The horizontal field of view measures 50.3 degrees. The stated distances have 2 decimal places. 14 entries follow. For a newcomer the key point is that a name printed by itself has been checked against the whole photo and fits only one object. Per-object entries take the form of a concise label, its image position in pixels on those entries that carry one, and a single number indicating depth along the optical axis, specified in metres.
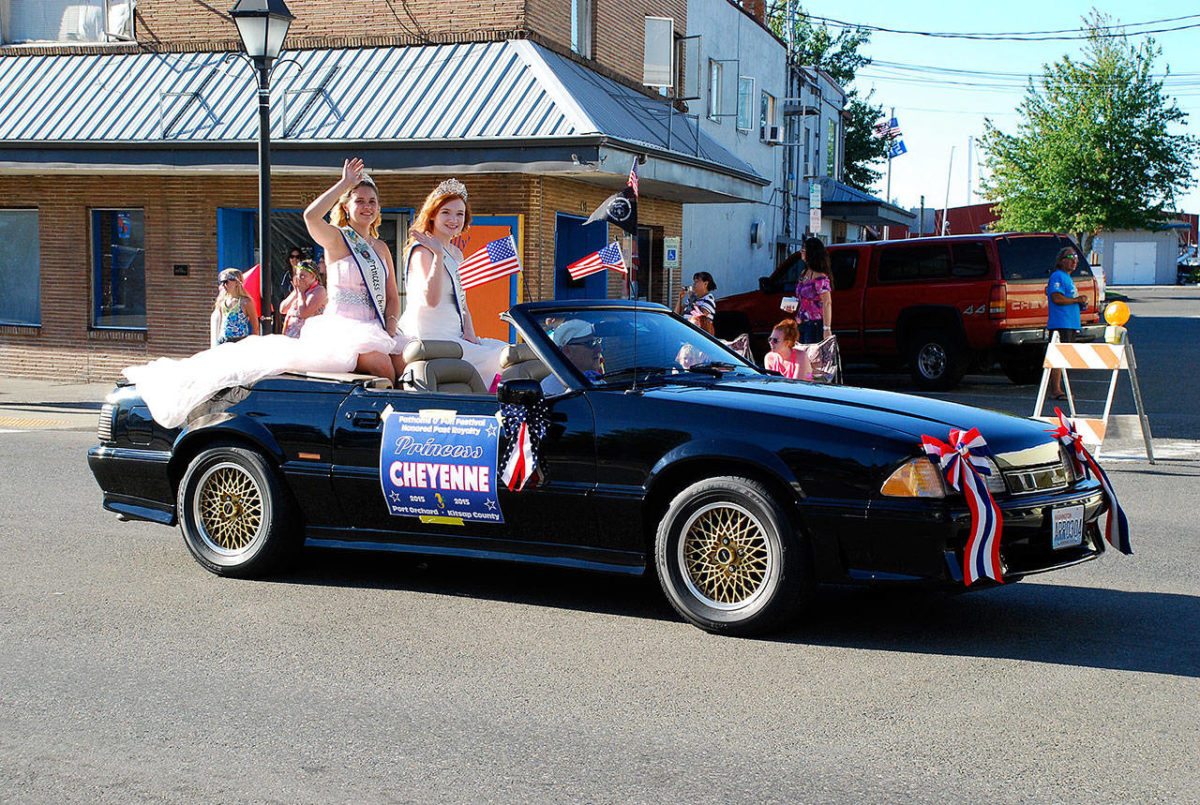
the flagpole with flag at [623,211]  7.96
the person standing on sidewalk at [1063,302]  15.95
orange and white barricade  10.90
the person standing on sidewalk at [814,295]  12.93
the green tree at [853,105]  60.97
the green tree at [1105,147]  44.88
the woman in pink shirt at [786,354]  10.11
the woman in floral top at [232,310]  13.58
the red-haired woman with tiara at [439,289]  7.43
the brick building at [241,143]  16.53
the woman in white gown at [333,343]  6.76
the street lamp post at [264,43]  12.64
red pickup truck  18.27
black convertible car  5.26
